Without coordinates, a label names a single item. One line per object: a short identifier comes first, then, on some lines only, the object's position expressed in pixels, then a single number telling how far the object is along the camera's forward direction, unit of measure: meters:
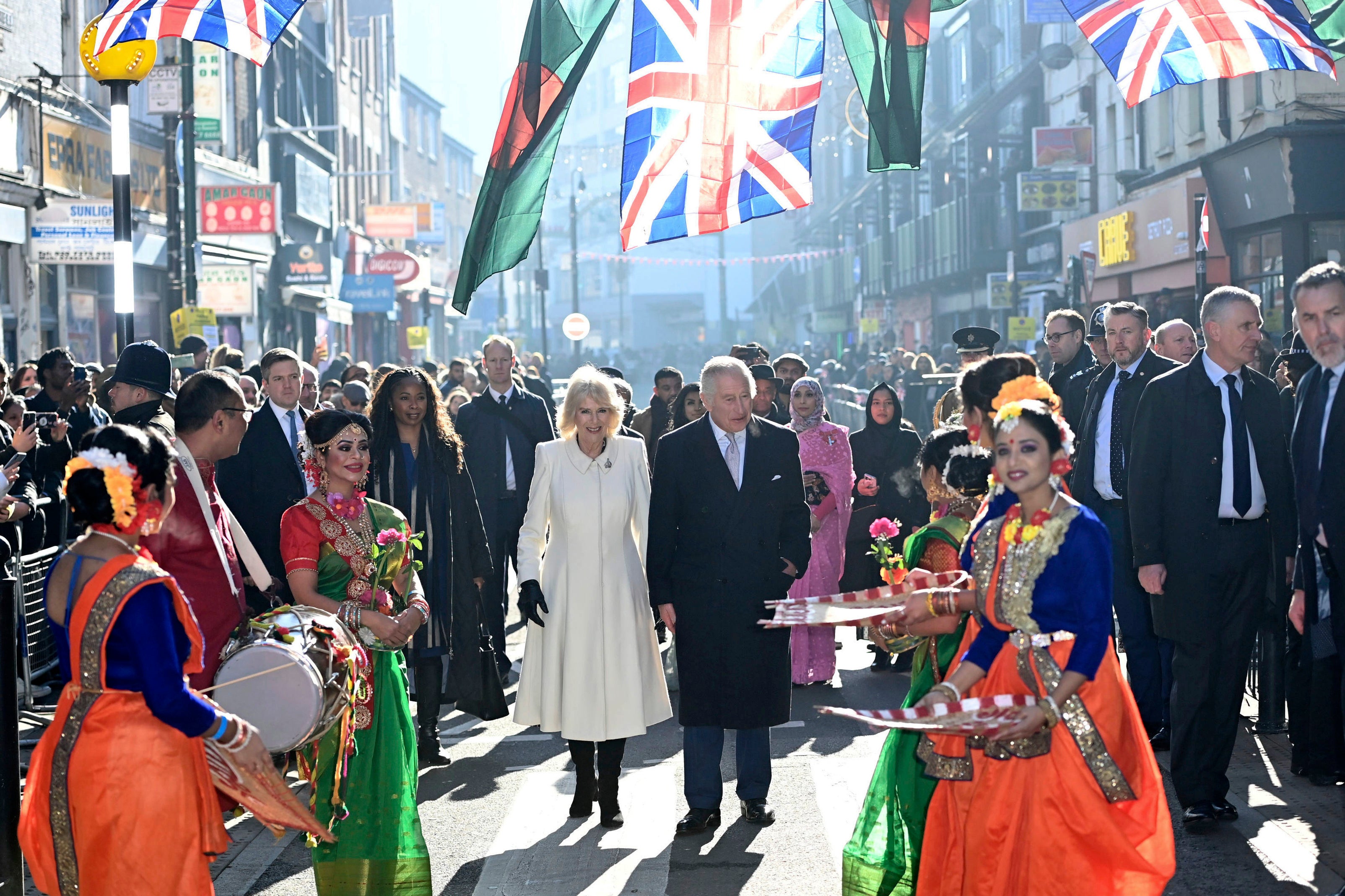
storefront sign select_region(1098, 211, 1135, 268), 28.61
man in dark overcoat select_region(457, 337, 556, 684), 10.30
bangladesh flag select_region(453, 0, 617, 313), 6.59
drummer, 5.08
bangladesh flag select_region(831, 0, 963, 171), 6.91
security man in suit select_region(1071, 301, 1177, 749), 7.84
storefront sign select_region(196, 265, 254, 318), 26.83
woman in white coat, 6.77
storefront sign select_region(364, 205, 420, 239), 47.47
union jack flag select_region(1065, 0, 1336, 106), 6.69
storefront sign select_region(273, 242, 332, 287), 34.50
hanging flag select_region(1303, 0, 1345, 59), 7.49
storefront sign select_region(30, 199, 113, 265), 19.45
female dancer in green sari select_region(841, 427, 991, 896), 5.06
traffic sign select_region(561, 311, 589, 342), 45.34
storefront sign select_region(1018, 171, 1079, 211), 32.91
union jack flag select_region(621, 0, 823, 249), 7.06
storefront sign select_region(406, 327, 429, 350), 40.59
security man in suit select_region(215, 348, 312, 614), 7.69
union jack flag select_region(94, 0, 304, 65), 6.71
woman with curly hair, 7.59
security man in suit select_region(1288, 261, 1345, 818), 5.74
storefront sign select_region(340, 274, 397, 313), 42.69
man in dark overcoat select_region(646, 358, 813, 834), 6.64
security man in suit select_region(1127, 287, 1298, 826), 6.35
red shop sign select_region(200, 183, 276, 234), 27.33
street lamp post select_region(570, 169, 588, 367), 59.28
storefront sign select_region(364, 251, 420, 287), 44.50
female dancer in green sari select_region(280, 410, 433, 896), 5.27
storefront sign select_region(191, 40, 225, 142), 28.34
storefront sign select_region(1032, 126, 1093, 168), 32.75
